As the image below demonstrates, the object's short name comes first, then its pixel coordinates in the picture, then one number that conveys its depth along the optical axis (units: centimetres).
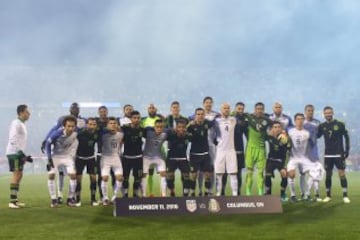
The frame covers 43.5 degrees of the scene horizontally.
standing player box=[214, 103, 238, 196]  1038
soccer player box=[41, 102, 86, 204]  1006
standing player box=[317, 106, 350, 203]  1080
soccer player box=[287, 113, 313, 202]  1081
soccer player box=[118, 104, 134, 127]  1059
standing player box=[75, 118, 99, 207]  1011
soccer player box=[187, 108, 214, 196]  1024
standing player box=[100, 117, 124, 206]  999
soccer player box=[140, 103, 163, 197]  1045
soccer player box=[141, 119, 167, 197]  1013
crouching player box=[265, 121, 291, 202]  1043
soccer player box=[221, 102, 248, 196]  1076
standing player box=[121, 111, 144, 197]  1002
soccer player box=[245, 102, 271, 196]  1062
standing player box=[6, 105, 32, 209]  973
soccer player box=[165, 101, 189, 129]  1045
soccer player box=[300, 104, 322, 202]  1099
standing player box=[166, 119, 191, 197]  1014
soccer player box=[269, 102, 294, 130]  1098
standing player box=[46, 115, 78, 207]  971
